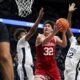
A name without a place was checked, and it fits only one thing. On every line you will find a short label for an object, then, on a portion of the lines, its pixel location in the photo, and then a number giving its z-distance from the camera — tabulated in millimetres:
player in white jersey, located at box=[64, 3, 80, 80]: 8173
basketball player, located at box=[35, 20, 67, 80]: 6345
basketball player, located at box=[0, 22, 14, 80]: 2849
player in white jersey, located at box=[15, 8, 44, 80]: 7405
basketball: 6711
